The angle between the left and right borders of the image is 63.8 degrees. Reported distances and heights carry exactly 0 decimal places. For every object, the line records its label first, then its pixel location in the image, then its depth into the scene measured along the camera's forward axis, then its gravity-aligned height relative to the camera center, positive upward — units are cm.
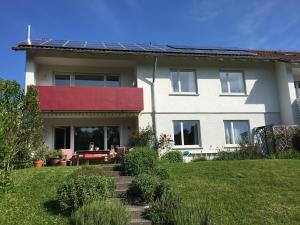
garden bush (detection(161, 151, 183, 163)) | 1441 -58
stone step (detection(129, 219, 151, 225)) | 651 -198
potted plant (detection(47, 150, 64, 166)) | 1389 -30
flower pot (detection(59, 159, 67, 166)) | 1392 -62
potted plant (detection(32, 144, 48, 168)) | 1354 -10
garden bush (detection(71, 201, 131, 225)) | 589 -161
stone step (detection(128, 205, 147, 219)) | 687 -180
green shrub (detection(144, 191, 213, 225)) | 601 -173
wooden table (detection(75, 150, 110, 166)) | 1398 -26
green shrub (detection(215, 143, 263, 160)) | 1422 -57
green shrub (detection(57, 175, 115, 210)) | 690 -118
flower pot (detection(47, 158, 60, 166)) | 1389 -52
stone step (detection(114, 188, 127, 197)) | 795 -143
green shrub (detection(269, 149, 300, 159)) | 1335 -73
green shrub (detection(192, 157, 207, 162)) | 1465 -83
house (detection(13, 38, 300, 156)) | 1485 +355
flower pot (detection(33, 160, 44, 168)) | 1315 -56
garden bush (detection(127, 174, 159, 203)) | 746 -124
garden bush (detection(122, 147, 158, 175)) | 950 -54
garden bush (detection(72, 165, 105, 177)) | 861 -76
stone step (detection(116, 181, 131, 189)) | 848 -127
